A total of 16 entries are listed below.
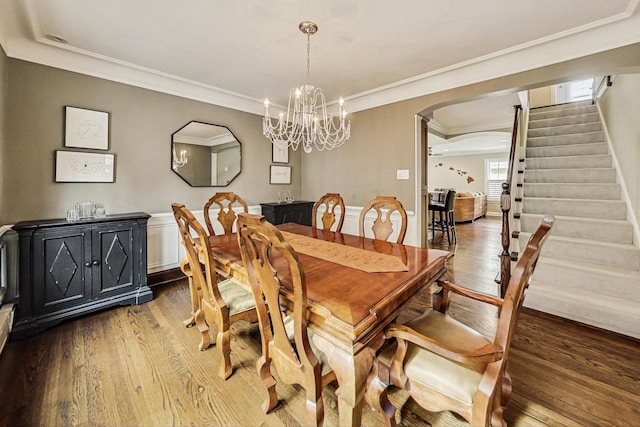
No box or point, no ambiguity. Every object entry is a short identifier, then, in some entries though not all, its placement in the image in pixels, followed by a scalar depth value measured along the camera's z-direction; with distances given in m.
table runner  1.56
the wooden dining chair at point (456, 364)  0.96
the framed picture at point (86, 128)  2.66
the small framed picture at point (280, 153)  4.48
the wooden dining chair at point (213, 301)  1.55
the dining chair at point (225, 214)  2.65
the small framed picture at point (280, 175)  4.47
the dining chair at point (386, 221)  2.29
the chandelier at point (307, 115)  2.22
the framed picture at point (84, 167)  2.63
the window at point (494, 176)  9.69
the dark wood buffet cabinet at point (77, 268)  2.15
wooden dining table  1.02
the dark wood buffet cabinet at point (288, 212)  4.02
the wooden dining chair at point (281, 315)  1.04
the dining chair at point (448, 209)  5.28
